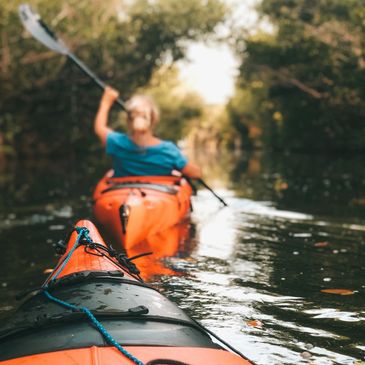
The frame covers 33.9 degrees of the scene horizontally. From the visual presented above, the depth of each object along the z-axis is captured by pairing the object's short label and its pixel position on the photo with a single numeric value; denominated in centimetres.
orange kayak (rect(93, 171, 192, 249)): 573
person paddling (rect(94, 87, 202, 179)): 618
